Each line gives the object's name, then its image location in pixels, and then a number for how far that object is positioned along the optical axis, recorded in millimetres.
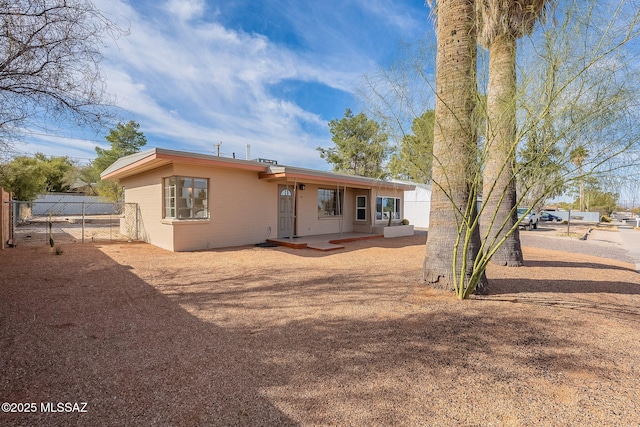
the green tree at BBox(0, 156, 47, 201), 17627
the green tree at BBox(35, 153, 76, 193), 30703
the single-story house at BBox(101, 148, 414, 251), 9781
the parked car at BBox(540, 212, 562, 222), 34062
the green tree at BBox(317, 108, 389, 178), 27438
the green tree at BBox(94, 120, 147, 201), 29812
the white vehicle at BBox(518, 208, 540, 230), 21719
